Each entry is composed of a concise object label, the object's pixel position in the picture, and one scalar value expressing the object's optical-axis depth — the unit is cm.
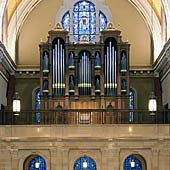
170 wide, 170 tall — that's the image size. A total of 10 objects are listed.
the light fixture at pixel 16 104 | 2189
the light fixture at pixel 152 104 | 2185
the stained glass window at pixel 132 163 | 2623
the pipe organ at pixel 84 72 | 2712
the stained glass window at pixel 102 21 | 3036
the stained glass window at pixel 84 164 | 2614
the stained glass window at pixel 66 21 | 3044
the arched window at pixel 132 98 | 2971
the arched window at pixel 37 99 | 2959
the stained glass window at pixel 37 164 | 2628
